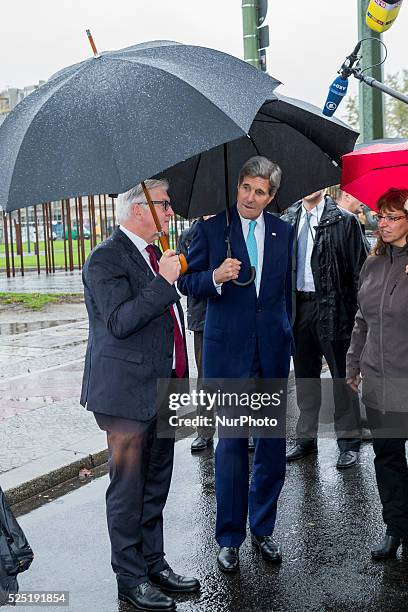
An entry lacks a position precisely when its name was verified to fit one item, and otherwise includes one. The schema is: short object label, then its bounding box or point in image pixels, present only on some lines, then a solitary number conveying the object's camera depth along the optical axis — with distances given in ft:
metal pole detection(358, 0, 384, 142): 32.58
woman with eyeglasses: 13.78
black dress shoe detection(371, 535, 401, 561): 14.11
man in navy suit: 13.80
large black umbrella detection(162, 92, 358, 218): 14.67
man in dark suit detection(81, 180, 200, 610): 11.66
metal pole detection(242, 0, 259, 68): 31.27
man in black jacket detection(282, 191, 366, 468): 18.81
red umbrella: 14.66
